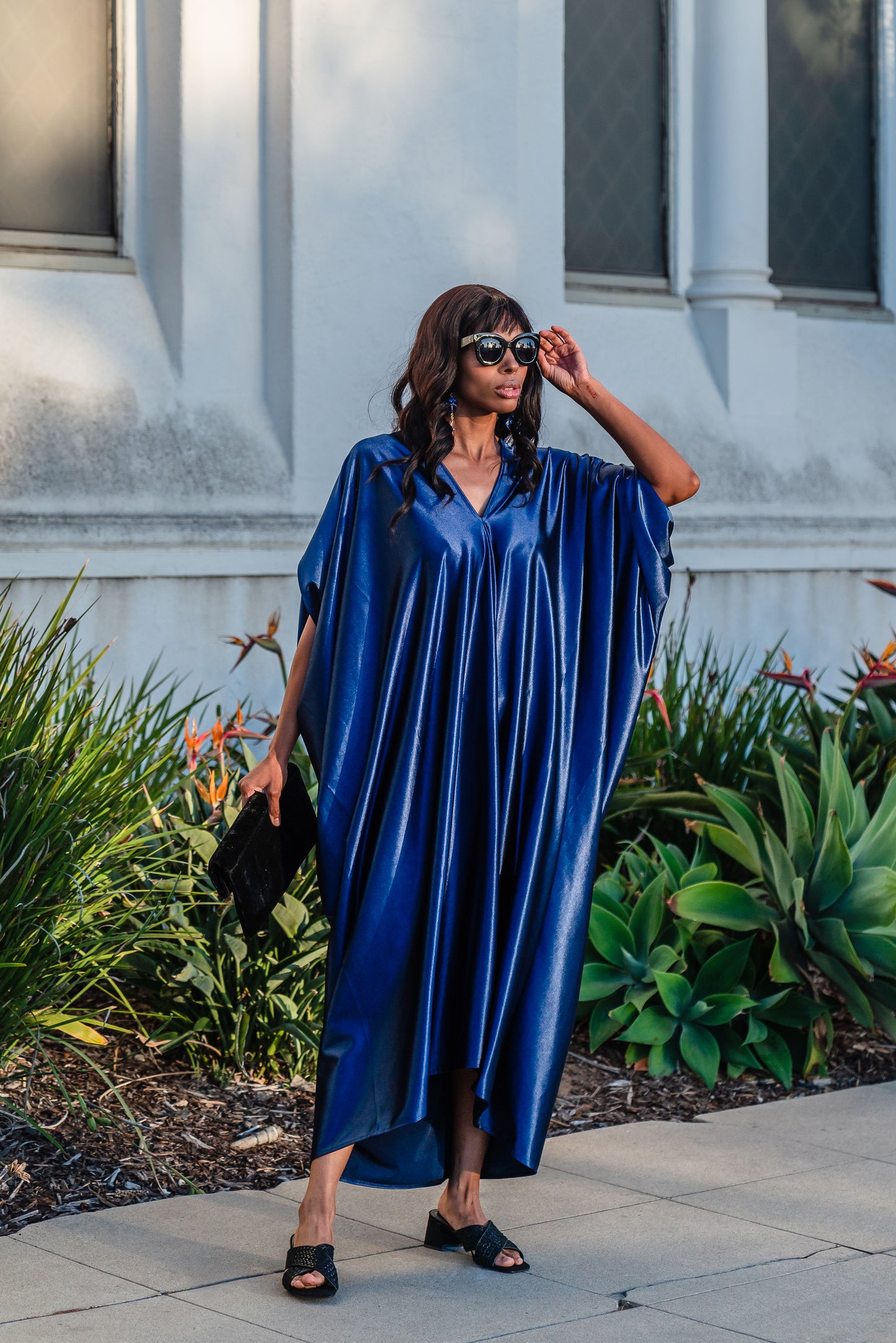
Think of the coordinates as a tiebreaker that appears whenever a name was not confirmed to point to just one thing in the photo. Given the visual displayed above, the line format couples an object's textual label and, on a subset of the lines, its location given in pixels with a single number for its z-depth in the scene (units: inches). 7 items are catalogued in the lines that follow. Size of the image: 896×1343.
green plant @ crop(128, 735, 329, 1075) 191.3
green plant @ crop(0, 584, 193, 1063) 165.8
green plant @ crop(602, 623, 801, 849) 238.2
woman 144.9
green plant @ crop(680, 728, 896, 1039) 211.0
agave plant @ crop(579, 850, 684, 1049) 211.3
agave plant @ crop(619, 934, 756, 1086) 207.9
